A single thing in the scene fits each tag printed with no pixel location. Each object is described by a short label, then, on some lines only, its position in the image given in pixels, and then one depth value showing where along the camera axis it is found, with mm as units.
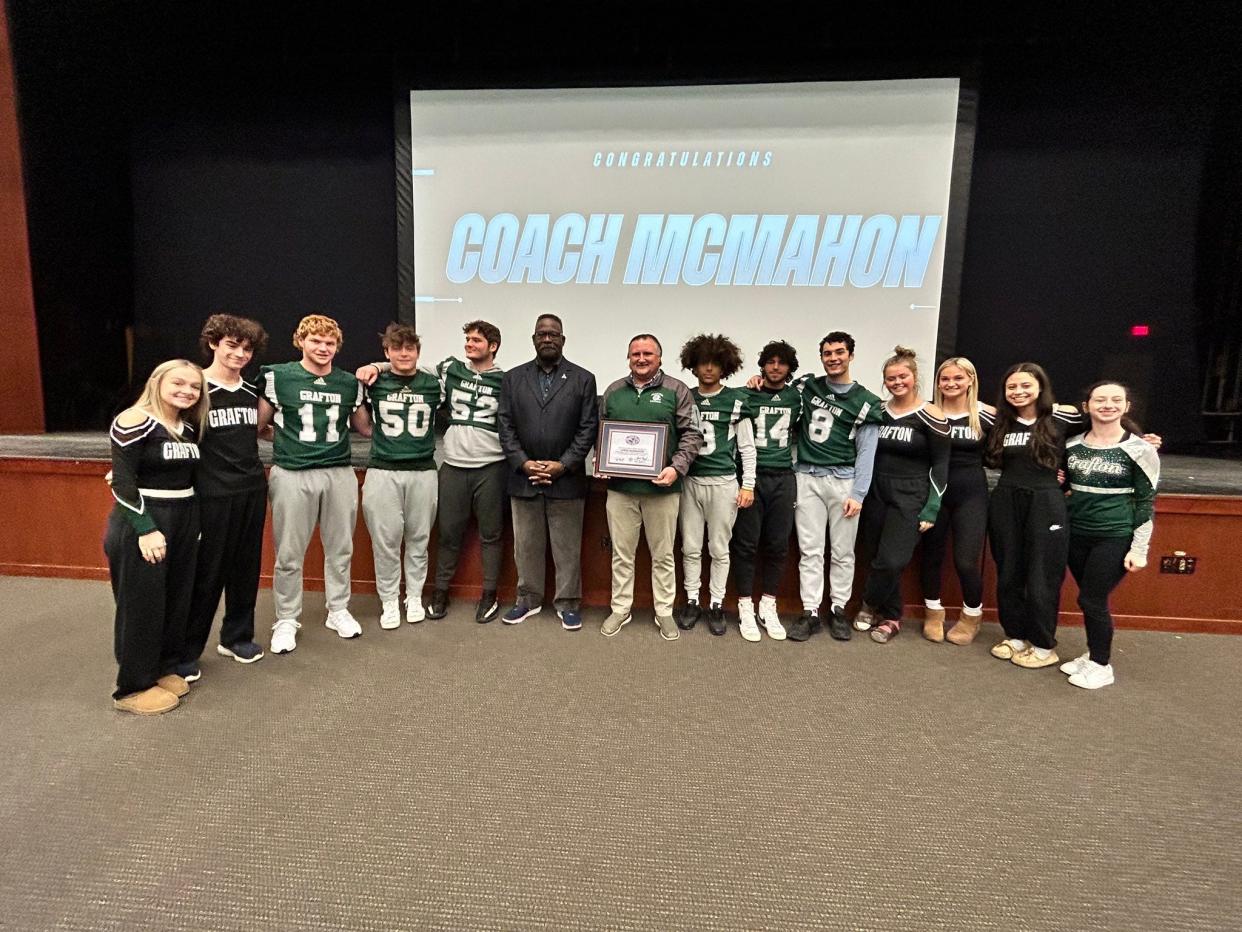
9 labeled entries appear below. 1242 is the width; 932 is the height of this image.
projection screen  3963
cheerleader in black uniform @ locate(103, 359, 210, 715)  2027
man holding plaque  2816
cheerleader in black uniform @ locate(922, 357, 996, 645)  2787
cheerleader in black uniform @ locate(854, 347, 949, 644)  2771
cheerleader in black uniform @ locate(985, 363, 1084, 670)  2553
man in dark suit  2902
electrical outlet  3037
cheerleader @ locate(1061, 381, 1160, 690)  2406
